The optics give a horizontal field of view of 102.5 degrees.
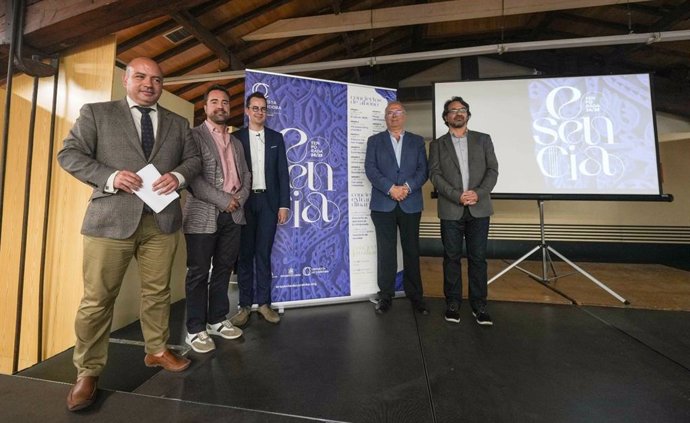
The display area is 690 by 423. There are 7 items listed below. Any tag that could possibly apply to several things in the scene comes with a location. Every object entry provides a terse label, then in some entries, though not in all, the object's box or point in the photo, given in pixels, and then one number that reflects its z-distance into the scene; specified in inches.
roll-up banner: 99.7
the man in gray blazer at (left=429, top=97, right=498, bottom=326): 87.0
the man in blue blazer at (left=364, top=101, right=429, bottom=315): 94.2
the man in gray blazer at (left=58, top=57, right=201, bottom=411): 52.8
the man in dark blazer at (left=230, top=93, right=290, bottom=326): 85.8
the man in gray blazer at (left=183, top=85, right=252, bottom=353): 71.1
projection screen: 110.0
